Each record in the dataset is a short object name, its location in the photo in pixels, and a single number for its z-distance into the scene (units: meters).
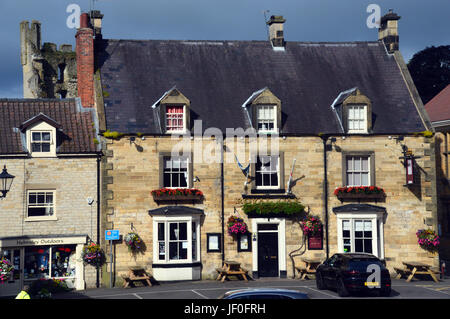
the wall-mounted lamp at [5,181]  25.23
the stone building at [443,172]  37.62
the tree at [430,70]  57.62
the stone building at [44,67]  59.44
